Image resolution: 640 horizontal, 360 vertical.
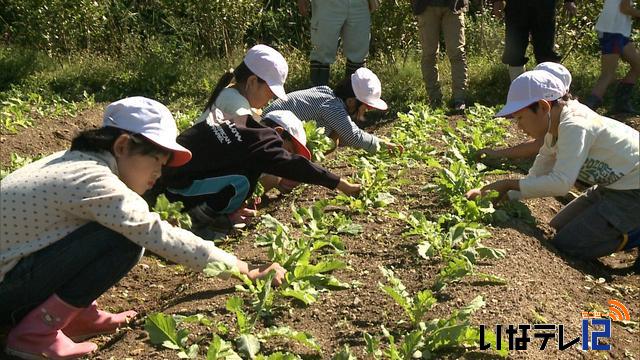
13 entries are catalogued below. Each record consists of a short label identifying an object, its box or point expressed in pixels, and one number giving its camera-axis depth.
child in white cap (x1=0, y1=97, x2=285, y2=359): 2.74
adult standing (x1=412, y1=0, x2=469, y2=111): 7.34
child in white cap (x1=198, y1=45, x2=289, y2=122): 4.52
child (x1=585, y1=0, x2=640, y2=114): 7.09
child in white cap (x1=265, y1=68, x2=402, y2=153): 5.27
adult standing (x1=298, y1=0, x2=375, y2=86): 7.49
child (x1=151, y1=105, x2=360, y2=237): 4.11
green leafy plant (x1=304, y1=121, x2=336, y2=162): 5.08
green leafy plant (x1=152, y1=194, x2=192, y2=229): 3.70
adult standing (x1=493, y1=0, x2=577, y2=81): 7.25
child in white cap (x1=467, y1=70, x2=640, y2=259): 3.93
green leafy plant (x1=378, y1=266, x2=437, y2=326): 2.92
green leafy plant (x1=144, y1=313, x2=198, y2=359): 2.71
